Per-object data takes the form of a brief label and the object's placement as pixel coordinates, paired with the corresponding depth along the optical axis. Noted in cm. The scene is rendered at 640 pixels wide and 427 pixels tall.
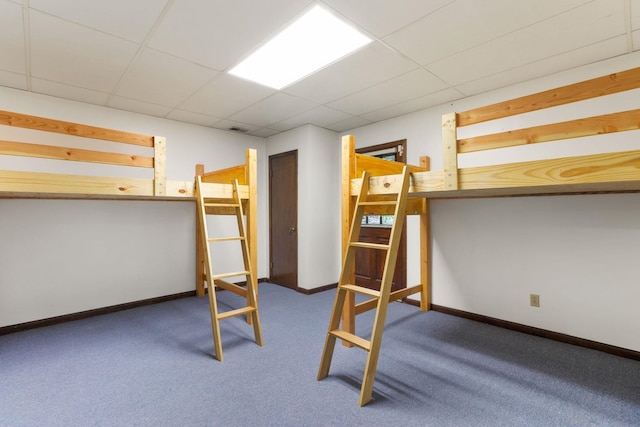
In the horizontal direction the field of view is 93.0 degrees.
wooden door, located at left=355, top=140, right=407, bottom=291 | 404
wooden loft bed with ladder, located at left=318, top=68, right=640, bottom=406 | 156
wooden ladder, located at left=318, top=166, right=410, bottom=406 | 199
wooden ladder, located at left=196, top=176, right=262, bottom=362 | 260
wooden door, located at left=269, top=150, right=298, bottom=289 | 475
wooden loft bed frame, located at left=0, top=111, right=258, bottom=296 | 209
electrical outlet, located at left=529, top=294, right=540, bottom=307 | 299
